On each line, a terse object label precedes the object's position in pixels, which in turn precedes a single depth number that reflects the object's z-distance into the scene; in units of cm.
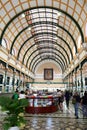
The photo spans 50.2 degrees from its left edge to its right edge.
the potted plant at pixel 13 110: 245
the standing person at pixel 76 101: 635
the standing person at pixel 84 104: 626
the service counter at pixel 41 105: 773
